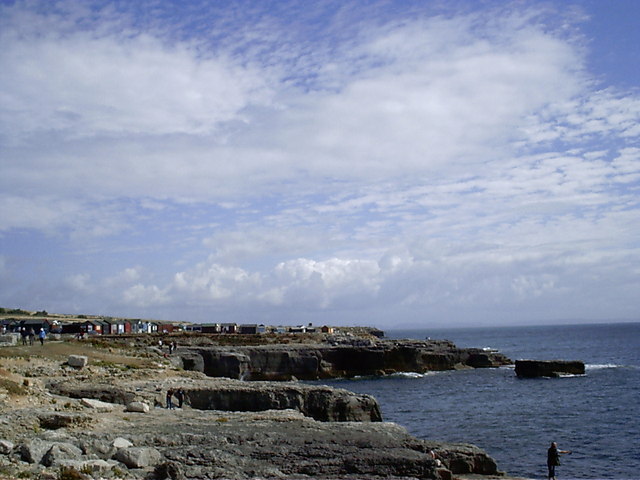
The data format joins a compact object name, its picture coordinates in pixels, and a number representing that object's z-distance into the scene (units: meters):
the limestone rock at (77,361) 37.22
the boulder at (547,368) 70.38
